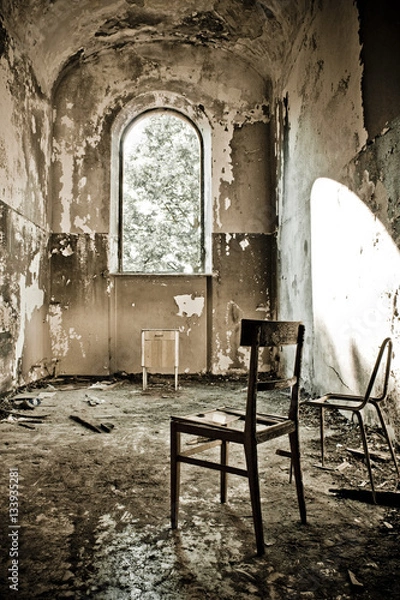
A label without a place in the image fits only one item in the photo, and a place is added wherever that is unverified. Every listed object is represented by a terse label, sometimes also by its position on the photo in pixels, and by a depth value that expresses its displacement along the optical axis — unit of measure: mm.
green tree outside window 6621
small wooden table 5453
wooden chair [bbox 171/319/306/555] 1771
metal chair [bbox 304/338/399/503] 2371
